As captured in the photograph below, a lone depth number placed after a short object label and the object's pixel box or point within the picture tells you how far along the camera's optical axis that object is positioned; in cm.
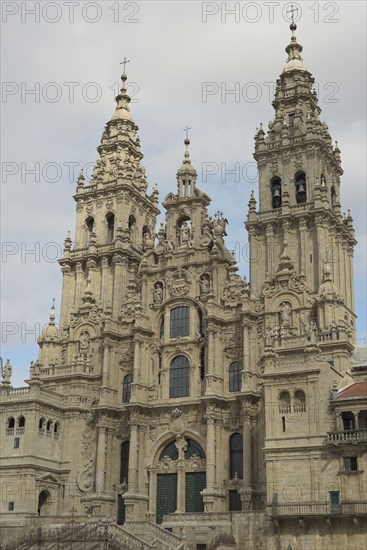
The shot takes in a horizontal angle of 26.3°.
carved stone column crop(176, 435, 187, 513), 5153
